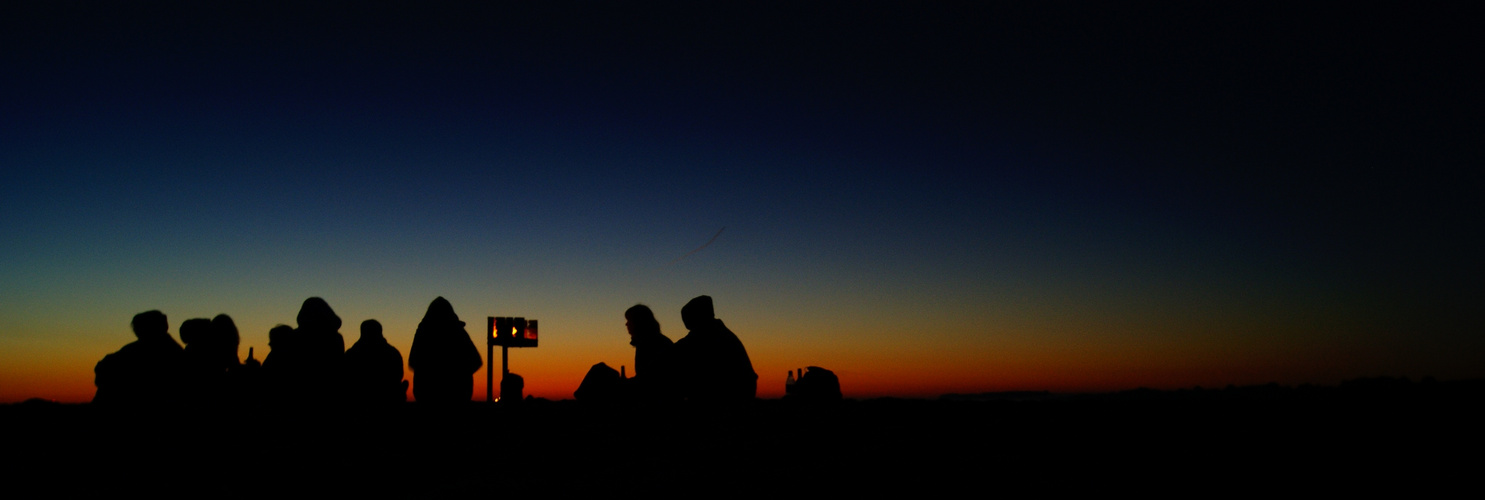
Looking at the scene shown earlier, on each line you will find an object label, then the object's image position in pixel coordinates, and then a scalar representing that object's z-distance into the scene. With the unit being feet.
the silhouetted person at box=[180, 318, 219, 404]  19.27
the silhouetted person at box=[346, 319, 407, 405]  21.31
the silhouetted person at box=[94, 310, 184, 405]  17.87
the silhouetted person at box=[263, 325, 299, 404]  20.52
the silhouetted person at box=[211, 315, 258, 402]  20.92
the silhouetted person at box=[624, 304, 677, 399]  18.58
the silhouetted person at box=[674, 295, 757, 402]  18.13
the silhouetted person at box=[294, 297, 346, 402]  20.70
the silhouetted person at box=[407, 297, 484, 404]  21.27
